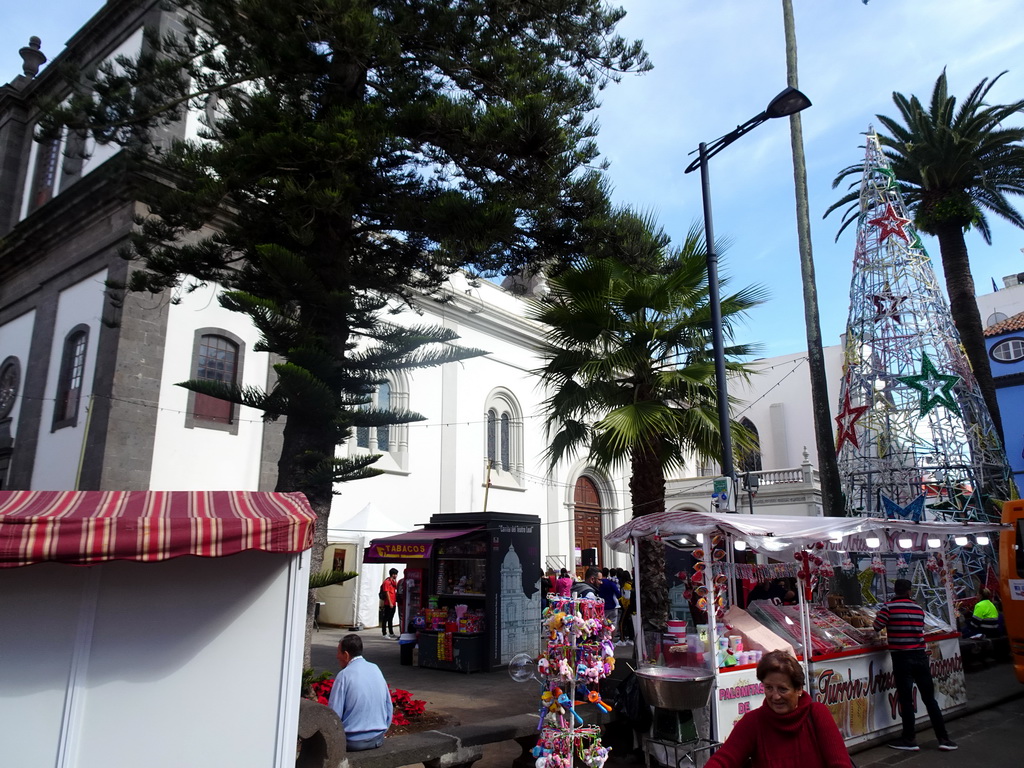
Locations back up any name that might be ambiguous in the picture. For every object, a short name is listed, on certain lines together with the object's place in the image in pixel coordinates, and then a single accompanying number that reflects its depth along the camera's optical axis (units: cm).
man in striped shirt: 795
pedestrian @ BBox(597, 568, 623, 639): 1490
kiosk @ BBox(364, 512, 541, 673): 1231
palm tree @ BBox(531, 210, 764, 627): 1062
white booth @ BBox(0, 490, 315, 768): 391
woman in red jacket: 322
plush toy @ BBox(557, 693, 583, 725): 619
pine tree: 766
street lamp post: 923
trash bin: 1318
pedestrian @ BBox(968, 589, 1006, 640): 1394
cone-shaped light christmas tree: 1389
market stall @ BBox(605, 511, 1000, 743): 723
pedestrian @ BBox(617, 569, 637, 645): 1507
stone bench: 532
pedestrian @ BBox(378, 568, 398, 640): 1744
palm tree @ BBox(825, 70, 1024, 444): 1788
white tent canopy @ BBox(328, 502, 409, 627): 1856
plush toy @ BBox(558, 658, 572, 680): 614
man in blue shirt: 585
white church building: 1555
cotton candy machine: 671
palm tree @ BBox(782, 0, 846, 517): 1256
